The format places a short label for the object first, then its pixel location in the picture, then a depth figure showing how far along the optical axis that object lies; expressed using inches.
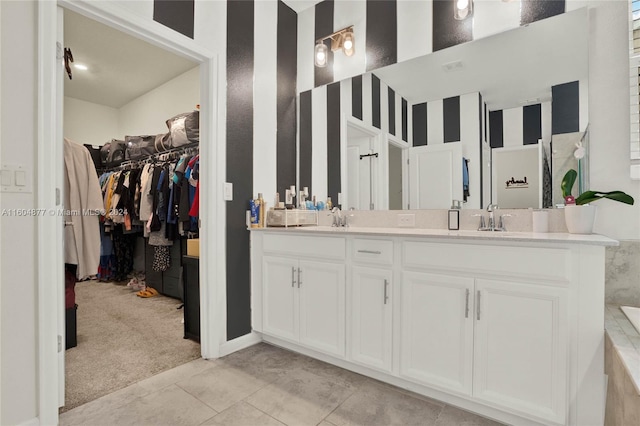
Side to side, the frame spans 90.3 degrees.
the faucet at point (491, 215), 76.7
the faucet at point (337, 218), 103.0
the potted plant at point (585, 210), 59.4
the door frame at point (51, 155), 58.4
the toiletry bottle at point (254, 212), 97.6
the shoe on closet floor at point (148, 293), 151.9
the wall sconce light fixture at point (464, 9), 79.2
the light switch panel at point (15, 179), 55.3
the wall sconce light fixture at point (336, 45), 101.0
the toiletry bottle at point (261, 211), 98.8
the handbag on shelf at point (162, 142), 153.9
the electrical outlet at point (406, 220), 90.3
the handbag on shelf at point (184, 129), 138.3
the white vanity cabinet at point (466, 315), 51.2
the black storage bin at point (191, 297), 98.9
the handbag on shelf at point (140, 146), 166.7
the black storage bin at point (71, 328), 93.8
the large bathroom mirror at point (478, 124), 70.7
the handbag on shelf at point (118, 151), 184.9
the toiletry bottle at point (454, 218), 81.7
